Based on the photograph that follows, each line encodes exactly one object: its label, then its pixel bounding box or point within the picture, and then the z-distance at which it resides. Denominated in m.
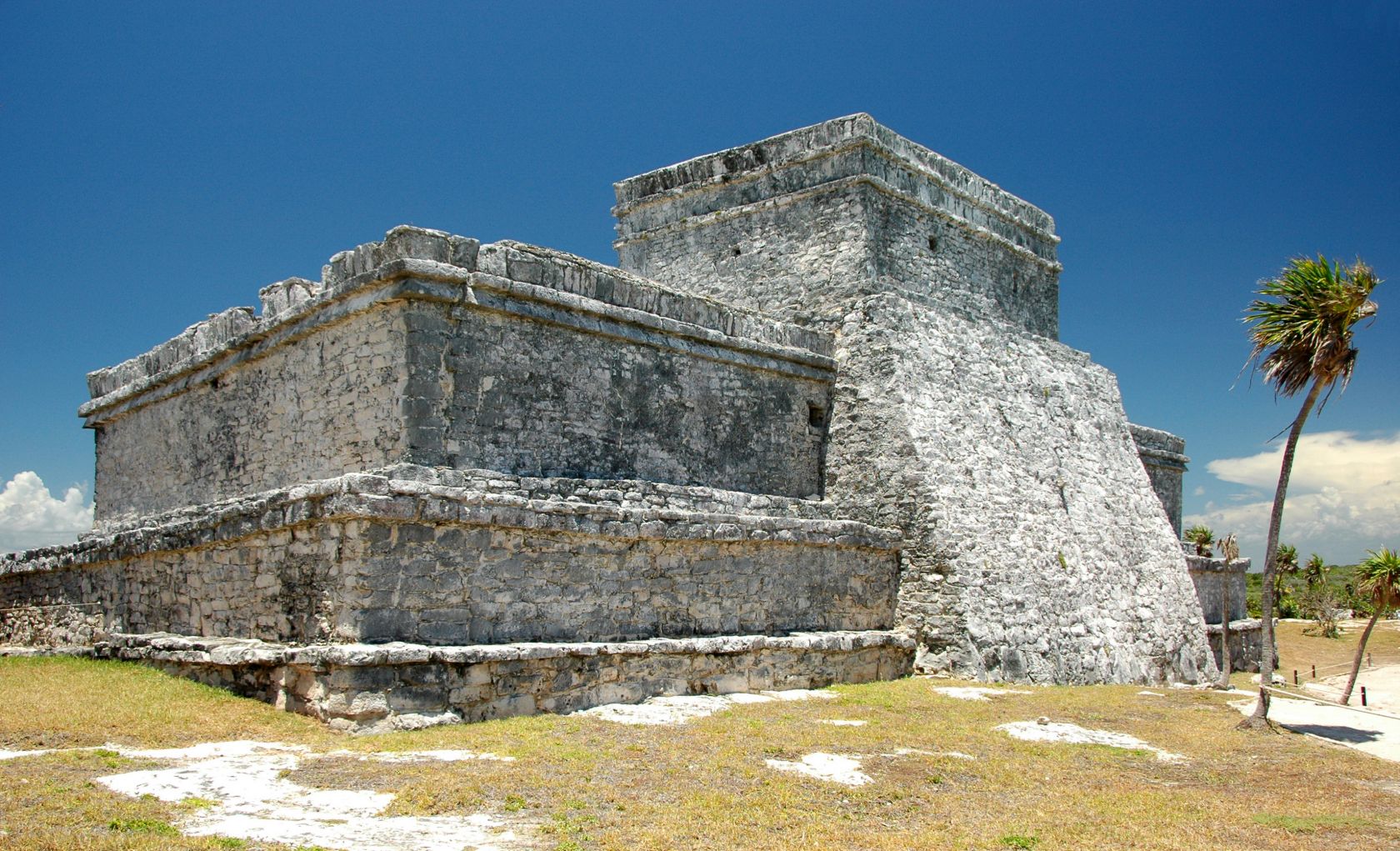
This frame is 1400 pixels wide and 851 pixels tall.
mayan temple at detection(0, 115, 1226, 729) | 9.60
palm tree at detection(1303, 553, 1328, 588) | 43.41
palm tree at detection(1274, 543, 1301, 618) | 41.94
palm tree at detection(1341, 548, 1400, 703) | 21.05
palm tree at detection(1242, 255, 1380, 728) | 11.02
